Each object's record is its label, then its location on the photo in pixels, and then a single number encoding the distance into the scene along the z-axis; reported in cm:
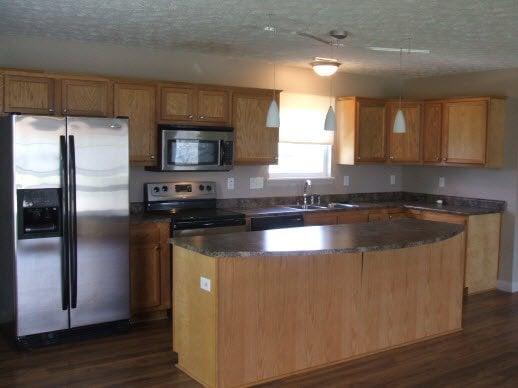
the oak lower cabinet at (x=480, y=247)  596
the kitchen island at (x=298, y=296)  349
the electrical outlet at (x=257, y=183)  614
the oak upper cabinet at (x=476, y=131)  597
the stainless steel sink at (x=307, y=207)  613
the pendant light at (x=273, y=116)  393
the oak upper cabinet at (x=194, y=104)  520
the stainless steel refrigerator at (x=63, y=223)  410
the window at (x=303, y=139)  633
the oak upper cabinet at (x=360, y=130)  651
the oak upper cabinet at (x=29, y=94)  445
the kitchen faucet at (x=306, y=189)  647
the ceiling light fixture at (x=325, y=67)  441
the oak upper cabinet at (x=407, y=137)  659
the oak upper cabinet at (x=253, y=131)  563
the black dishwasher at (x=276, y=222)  547
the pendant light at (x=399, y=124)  423
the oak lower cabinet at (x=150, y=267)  480
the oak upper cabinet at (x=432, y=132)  643
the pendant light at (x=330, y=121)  406
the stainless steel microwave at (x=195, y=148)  519
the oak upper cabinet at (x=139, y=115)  496
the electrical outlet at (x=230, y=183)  596
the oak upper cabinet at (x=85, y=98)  468
